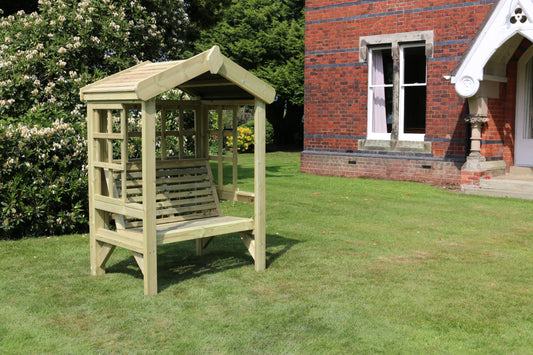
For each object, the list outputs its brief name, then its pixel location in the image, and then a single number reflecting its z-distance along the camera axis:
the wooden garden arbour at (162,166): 5.89
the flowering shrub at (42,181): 8.41
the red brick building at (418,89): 12.73
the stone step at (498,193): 11.97
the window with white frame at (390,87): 15.06
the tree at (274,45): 27.83
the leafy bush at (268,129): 27.96
